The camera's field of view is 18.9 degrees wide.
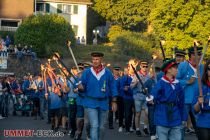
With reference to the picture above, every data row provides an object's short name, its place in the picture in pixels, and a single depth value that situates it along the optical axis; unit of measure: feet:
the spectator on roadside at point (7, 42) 175.35
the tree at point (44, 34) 171.94
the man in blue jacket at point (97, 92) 41.86
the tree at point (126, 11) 221.87
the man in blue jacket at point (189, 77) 42.34
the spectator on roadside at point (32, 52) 165.61
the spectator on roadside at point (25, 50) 168.10
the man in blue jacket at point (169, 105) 34.63
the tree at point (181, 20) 171.83
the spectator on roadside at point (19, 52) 164.11
